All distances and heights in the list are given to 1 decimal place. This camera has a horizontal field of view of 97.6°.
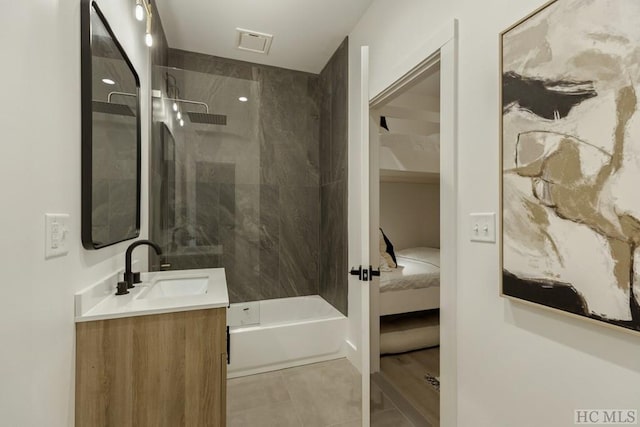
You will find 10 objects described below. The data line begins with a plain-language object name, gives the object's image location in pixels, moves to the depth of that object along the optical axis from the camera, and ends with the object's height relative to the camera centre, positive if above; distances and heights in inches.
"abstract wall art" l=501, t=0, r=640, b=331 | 29.5 +6.8
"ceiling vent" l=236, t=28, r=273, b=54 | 95.3 +62.3
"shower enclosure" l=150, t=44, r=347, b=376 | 97.2 +12.0
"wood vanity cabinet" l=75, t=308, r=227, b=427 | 42.4 -25.0
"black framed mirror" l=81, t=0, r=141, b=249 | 43.9 +15.3
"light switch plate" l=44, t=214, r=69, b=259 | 34.7 -2.6
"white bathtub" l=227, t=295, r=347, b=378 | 87.2 -40.9
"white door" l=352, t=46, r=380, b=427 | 56.5 -5.6
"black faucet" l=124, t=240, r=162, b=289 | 58.5 -11.1
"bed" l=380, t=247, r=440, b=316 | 99.8 -27.2
